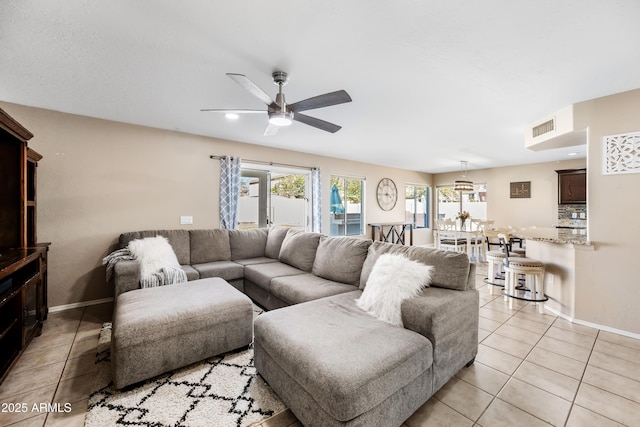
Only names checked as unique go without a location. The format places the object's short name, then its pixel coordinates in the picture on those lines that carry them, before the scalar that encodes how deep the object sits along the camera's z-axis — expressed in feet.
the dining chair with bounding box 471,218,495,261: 17.67
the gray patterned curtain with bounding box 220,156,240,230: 14.29
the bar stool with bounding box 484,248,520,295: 12.16
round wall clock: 23.13
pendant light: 19.69
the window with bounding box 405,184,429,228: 26.71
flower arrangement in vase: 18.58
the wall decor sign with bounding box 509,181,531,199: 21.71
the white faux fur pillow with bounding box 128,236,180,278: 9.21
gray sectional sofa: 4.07
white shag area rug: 4.92
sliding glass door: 16.12
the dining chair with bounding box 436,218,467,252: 18.02
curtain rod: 14.19
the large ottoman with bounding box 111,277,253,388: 5.61
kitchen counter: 9.51
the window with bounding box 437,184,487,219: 24.47
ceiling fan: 6.64
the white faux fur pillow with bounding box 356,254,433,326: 5.89
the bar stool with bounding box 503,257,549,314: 10.32
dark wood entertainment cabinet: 6.30
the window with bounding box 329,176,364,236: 20.58
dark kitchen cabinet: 18.45
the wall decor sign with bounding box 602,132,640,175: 8.45
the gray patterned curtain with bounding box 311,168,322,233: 17.92
